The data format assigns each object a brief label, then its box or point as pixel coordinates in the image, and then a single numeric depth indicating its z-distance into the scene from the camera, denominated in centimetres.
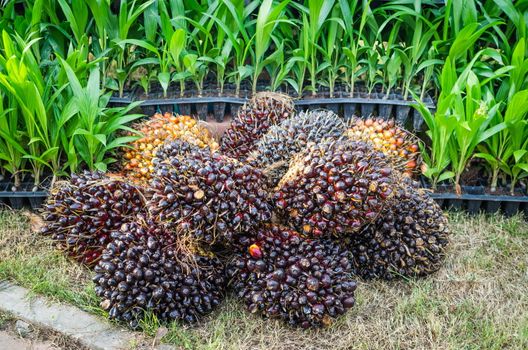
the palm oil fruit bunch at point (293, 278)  261
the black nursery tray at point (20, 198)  349
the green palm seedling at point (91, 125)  332
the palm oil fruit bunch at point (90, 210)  296
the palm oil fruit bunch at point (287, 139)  298
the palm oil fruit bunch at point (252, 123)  353
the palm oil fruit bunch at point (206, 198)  260
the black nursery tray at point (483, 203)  360
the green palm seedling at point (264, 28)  366
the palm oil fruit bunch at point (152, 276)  263
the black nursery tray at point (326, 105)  388
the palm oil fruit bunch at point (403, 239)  293
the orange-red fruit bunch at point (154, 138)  349
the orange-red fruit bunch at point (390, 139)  353
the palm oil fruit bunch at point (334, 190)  263
